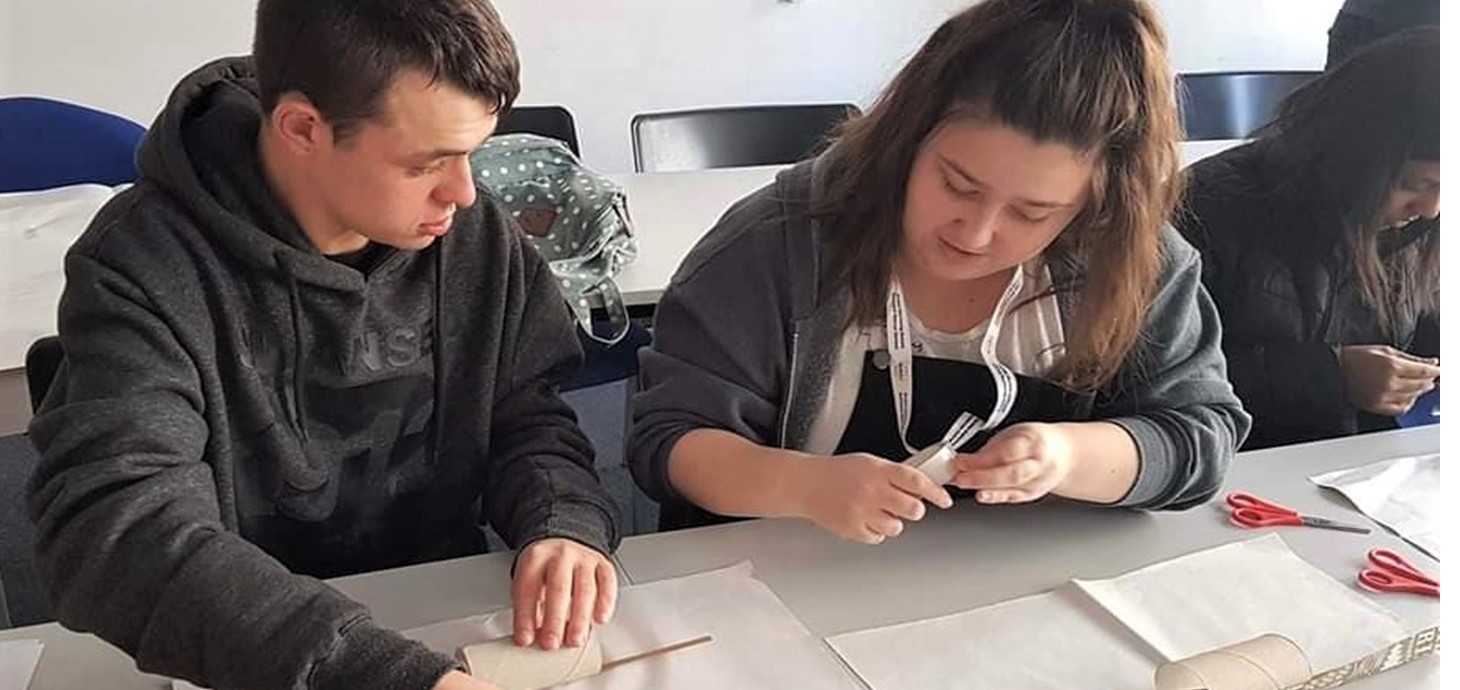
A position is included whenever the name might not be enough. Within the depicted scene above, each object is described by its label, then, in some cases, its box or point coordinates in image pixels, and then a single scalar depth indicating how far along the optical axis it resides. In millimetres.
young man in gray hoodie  781
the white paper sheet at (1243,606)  927
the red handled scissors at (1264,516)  1094
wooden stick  855
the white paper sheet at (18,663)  829
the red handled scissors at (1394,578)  1004
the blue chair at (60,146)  2043
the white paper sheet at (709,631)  850
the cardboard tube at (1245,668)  828
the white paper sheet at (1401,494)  1092
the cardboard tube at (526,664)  821
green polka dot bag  1643
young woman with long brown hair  989
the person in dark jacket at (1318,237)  1388
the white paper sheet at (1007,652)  868
